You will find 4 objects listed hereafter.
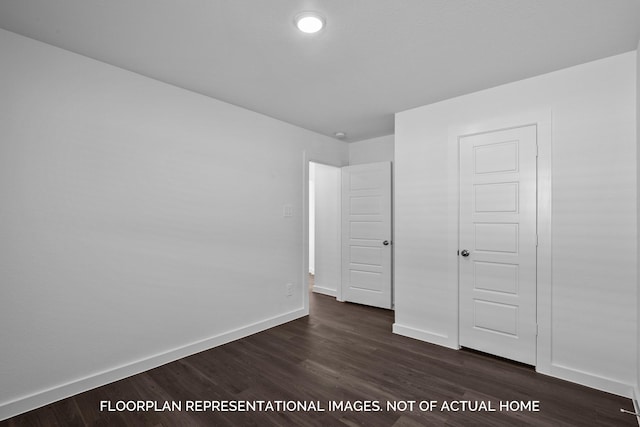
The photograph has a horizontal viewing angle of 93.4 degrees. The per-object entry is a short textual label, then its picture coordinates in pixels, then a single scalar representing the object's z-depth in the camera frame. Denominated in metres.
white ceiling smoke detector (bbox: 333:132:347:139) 4.35
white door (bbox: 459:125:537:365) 2.63
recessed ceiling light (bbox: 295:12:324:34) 1.78
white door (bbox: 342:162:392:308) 4.29
